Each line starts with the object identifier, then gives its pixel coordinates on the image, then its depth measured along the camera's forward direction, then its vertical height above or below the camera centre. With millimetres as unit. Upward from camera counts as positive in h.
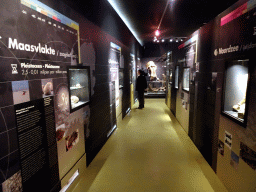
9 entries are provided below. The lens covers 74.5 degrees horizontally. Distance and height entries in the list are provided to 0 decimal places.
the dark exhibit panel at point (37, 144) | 1580 -702
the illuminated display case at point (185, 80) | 4997 -128
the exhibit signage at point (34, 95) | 1411 -181
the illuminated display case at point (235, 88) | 2316 -181
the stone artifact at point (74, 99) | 2764 -363
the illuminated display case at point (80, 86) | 2730 -162
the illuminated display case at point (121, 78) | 5930 -59
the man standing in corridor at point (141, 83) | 7590 -308
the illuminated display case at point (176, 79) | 6161 -119
